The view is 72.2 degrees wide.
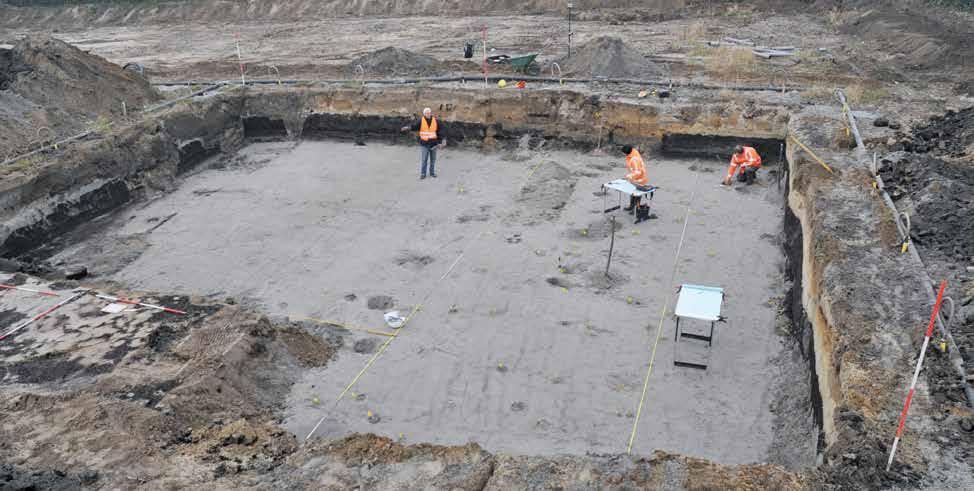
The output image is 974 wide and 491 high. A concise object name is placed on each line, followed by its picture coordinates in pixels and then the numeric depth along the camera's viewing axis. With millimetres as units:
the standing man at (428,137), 12961
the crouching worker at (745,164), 12016
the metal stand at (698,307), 7039
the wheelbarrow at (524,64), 17547
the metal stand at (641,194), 10664
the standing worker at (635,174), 10914
